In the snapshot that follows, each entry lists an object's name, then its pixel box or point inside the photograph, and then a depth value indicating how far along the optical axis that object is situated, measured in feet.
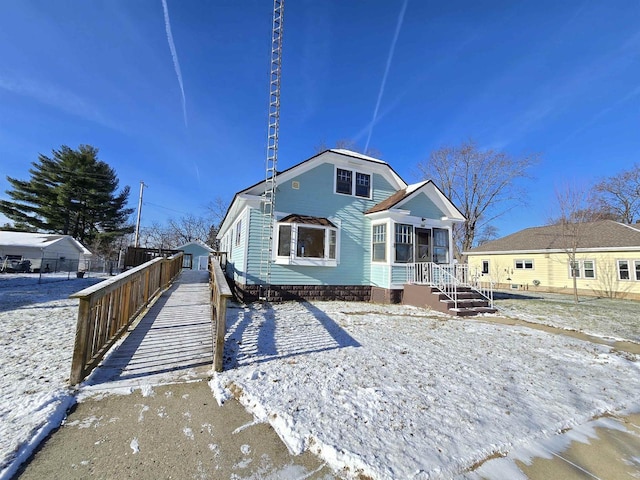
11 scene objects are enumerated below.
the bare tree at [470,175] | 74.74
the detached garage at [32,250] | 67.00
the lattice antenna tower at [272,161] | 29.55
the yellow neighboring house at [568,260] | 49.19
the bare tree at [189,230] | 132.67
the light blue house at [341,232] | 30.04
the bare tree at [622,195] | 87.10
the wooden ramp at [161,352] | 10.79
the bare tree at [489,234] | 107.37
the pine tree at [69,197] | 91.09
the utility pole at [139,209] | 77.56
